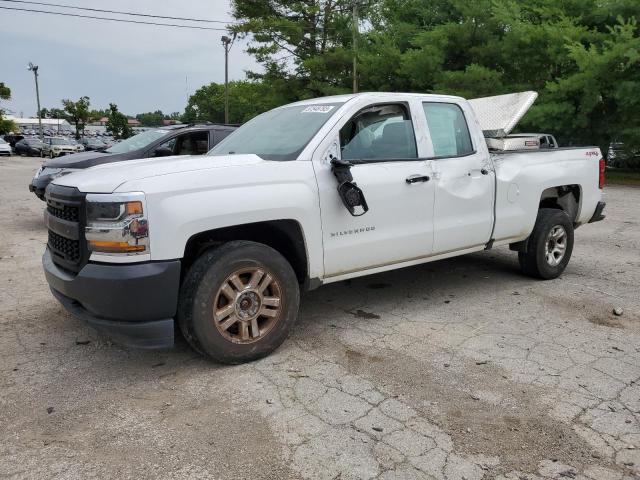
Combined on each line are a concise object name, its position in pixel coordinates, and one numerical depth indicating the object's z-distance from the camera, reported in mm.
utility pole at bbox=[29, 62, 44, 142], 57438
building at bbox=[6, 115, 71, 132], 121012
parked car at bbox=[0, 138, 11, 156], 35778
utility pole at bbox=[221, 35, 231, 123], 32031
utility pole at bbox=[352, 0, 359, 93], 24266
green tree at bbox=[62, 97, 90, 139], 70062
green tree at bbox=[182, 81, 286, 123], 35625
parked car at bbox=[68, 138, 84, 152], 37544
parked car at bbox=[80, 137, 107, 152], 39625
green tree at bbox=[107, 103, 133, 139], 68750
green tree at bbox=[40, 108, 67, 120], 138625
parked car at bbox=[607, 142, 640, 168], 17950
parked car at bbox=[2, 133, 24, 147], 47144
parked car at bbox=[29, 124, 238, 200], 8469
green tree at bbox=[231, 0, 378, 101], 28734
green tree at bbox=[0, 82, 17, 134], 55250
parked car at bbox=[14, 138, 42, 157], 37250
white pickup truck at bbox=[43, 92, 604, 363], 3260
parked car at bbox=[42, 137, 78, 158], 36281
